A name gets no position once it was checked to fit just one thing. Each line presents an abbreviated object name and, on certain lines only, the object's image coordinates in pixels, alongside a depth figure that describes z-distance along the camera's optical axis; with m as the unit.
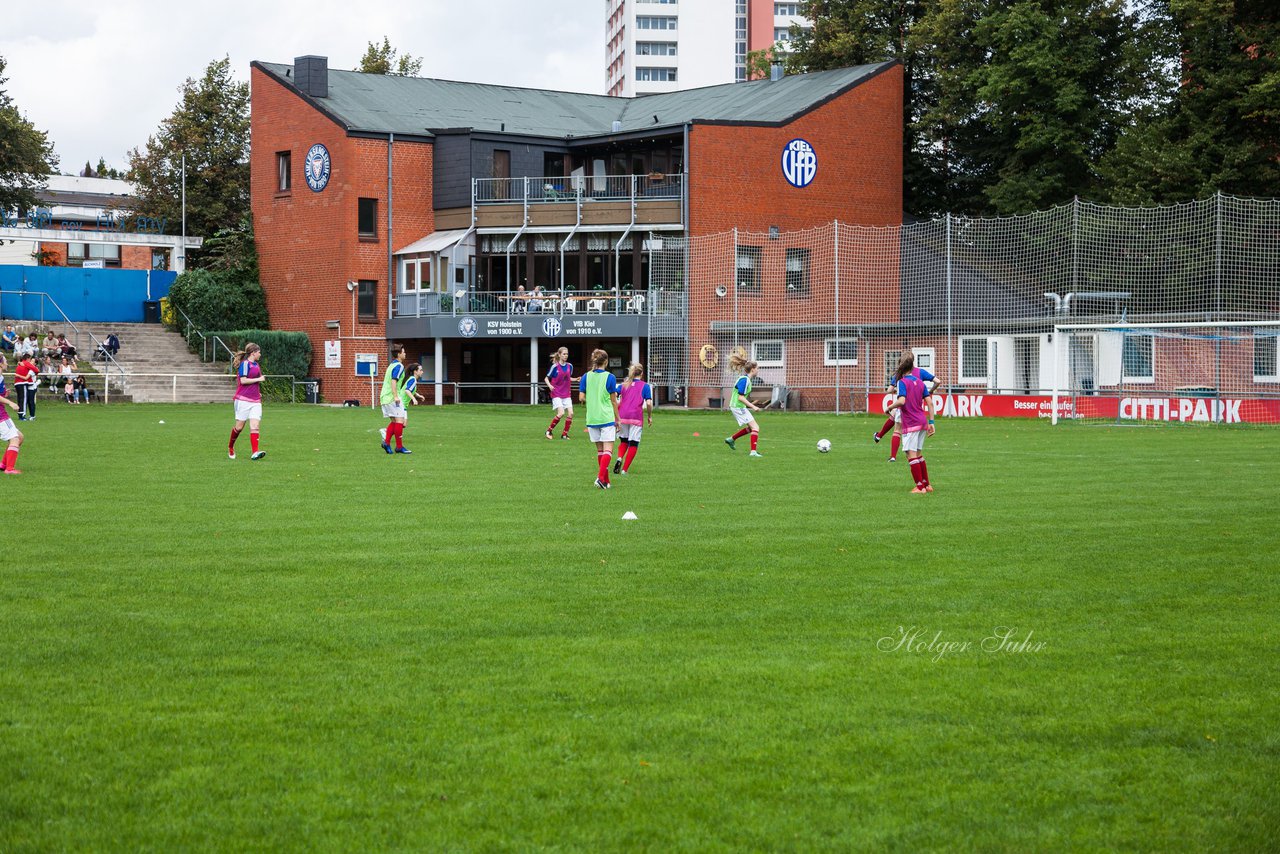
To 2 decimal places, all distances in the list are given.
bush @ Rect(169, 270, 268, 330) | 57.19
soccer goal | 36.16
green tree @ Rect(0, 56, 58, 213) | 60.75
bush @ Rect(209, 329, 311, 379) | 54.31
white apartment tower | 116.56
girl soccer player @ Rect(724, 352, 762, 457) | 23.89
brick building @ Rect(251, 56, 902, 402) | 51.94
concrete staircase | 50.50
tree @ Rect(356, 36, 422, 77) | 71.44
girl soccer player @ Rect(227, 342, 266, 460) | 21.58
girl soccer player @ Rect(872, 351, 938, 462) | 17.66
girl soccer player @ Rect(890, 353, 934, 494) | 17.07
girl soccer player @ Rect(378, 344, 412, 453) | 23.89
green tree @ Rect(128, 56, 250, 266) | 68.44
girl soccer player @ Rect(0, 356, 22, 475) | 18.72
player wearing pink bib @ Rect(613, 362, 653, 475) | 19.09
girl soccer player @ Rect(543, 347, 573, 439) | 28.53
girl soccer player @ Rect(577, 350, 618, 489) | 18.02
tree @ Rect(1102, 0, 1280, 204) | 42.03
